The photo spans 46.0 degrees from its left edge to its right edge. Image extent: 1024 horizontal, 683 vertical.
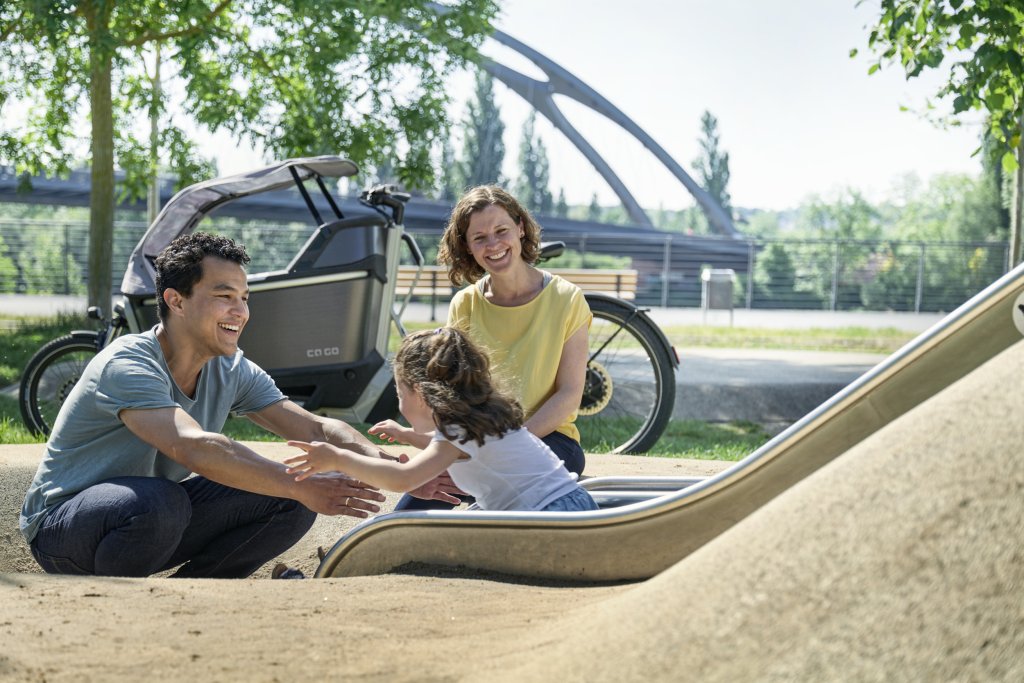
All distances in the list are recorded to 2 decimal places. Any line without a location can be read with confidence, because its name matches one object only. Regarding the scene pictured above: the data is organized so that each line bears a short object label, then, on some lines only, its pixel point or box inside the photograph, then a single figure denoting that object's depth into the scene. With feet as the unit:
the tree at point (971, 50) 21.27
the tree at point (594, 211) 240.73
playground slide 8.92
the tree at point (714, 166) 254.06
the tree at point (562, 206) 220.39
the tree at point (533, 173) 230.48
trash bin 63.31
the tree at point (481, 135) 223.92
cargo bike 19.69
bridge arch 140.46
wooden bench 64.28
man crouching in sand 10.48
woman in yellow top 12.82
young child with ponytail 10.35
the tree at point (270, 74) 36.01
